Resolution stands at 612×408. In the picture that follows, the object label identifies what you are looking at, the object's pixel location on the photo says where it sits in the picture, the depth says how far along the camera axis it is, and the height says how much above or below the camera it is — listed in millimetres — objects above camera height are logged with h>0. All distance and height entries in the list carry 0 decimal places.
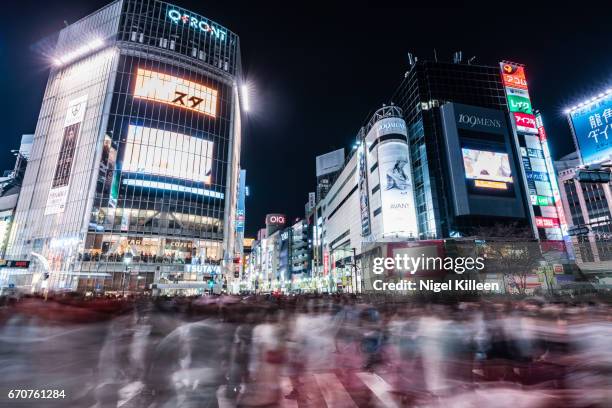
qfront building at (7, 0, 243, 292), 50938 +22746
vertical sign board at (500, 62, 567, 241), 52656 +21732
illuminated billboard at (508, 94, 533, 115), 59750 +32986
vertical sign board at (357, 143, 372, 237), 64938 +18796
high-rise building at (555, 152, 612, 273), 79812 +21399
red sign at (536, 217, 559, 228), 52125 +9913
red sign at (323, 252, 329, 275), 92494 +7013
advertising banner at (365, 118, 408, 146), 58656 +28637
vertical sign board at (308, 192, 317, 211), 131000 +35284
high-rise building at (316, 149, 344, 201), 117506 +42924
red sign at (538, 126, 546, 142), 58125 +26792
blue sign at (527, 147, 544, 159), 56469 +22570
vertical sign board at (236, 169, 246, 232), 87812 +22786
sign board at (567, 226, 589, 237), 30138 +4992
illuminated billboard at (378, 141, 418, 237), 53125 +15815
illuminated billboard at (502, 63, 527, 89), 61781 +39546
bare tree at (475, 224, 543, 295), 39438 +3849
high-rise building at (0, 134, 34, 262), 56500 +22542
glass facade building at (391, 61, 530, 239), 52062 +28562
